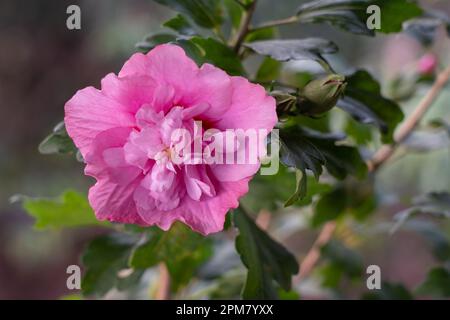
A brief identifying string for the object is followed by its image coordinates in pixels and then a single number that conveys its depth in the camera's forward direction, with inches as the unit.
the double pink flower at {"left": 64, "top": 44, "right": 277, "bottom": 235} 16.1
